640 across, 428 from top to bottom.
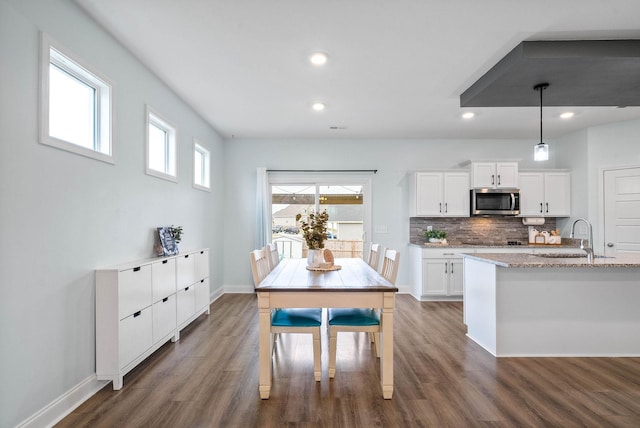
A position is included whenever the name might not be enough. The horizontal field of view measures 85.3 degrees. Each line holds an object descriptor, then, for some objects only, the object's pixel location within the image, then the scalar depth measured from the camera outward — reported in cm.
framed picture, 345
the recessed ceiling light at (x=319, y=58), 292
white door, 477
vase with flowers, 315
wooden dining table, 236
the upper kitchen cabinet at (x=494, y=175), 545
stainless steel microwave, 544
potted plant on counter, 559
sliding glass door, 600
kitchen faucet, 312
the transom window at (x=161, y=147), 342
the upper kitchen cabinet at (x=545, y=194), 556
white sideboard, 244
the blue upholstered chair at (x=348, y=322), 258
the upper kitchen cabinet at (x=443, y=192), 553
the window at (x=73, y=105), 206
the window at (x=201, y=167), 478
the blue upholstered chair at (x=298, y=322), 256
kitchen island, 313
